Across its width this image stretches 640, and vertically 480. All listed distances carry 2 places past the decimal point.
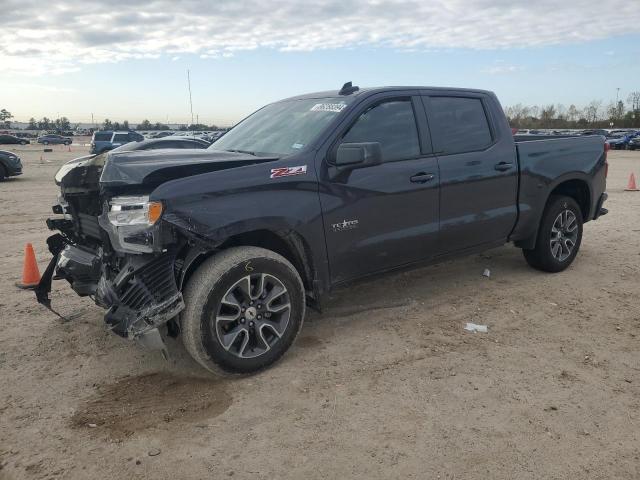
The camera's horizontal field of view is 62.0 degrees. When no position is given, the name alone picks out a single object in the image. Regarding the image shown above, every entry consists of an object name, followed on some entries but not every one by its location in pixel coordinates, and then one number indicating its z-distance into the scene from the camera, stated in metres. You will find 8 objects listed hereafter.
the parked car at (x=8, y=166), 17.44
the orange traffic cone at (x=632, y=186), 13.76
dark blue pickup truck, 3.41
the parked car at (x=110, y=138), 27.59
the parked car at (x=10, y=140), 58.19
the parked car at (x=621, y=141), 39.62
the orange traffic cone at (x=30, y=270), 5.60
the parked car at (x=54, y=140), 67.49
